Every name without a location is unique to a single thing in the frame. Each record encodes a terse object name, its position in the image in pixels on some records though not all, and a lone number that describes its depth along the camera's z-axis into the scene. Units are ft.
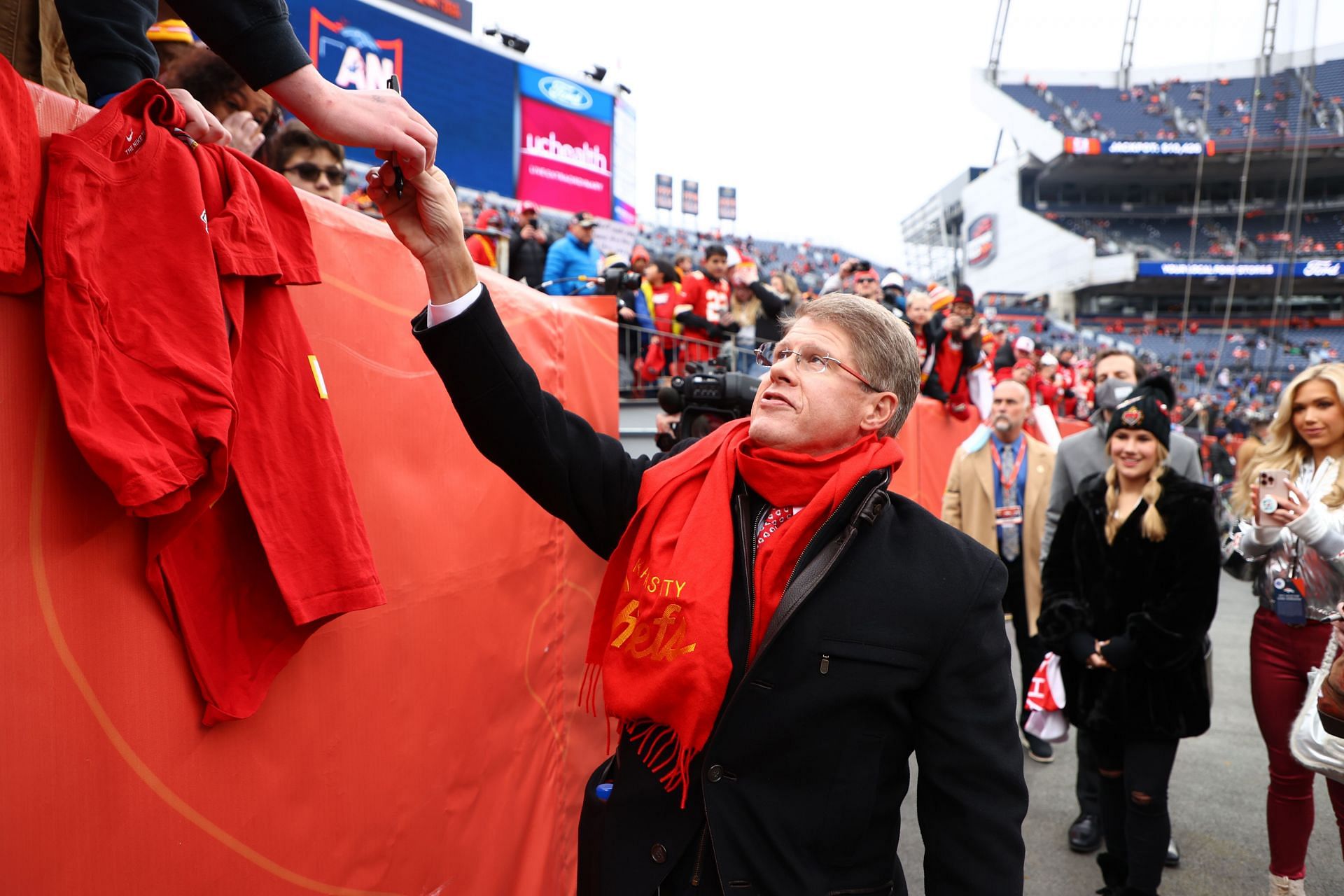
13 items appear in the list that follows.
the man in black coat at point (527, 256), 26.89
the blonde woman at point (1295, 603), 10.52
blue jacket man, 26.03
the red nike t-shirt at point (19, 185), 3.70
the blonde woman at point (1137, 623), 10.90
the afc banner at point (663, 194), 176.45
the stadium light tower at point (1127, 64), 169.68
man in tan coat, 17.85
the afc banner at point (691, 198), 177.88
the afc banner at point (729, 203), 193.64
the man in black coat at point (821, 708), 5.11
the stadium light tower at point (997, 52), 169.54
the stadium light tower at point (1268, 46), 86.74
